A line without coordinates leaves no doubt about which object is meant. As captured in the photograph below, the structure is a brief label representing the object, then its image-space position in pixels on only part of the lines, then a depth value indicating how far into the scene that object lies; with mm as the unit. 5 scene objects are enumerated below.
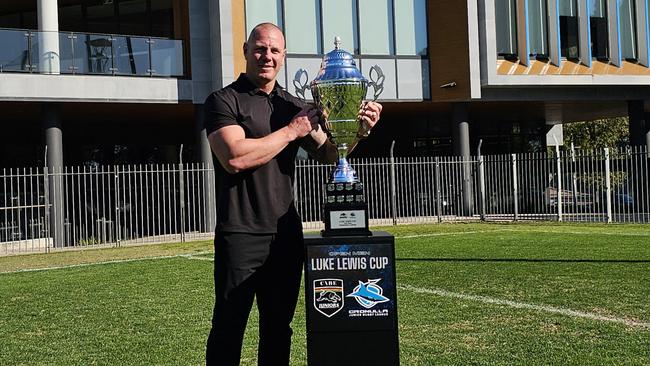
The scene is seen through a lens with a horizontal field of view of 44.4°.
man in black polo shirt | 3764
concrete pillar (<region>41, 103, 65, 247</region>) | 20344
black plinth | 3873
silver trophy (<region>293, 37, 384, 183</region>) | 4176
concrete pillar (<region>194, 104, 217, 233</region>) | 22609
